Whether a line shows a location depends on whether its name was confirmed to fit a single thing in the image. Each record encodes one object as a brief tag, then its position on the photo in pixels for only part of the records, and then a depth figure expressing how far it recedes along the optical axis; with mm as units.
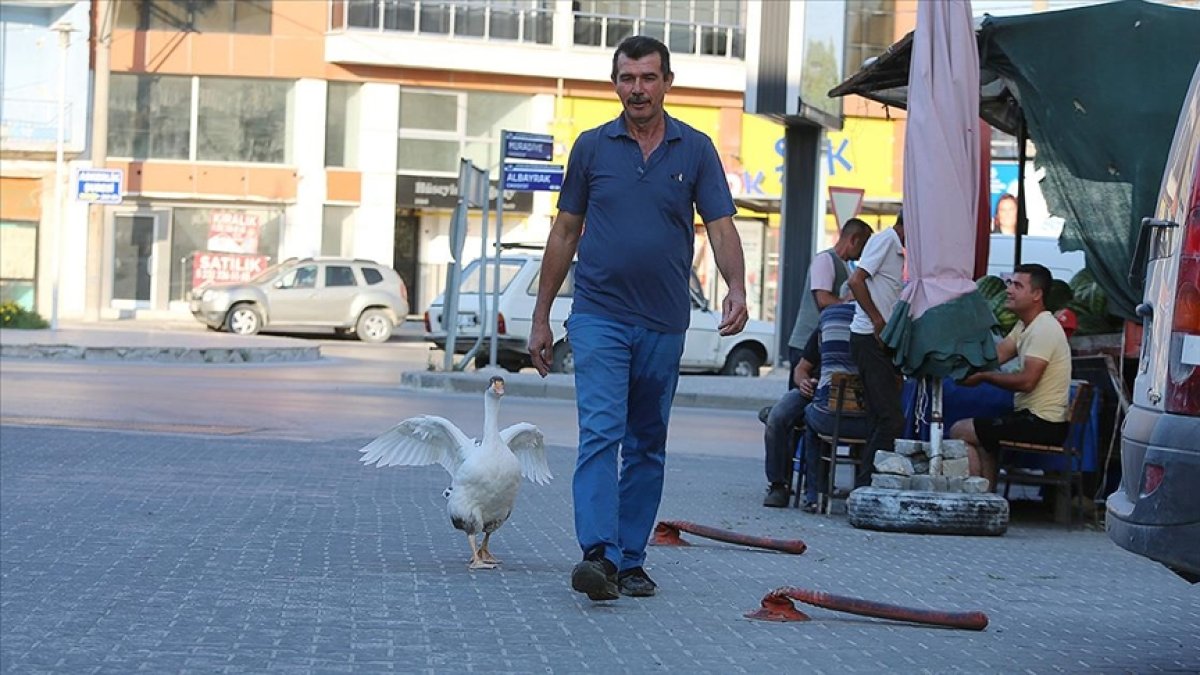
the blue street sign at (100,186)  37094
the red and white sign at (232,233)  47000
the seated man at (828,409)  11594
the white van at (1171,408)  5520
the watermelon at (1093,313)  12609
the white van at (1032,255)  19197
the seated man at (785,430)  12023
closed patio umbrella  10875
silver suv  39906
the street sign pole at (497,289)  24884
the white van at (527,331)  28000
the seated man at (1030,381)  11133
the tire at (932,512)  10562
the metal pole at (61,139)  39881
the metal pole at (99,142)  45594
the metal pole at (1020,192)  14859
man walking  7176
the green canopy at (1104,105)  11375
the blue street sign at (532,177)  25750
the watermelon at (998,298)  12562
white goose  8000
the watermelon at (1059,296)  12516
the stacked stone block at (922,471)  10875
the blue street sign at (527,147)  25828
